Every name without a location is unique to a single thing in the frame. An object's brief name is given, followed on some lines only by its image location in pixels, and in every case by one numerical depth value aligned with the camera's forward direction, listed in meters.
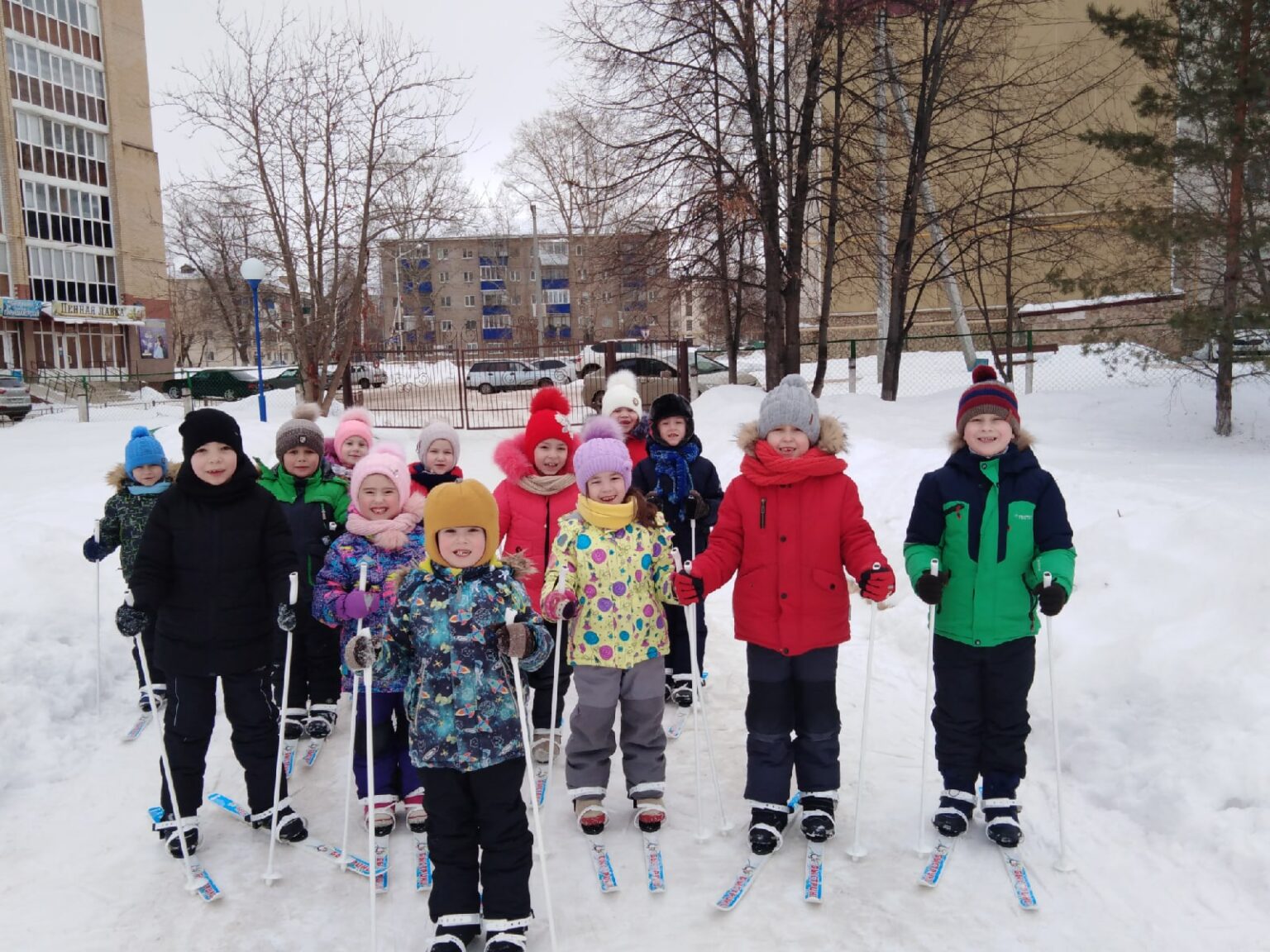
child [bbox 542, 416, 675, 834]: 3.98
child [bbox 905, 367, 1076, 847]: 3.69
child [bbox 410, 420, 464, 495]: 5.16
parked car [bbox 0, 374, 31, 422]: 24.16
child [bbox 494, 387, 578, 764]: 4.79
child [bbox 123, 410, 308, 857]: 3.73
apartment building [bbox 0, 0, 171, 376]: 36.47
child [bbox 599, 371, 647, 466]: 5.81
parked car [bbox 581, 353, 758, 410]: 18.05
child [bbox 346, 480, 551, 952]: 3.09
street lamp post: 16.41
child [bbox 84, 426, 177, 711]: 4.79
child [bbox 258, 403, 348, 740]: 4.96
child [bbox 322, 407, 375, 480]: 5.33
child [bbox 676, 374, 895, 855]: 3.76
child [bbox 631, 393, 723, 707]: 5.35
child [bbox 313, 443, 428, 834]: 4.00
